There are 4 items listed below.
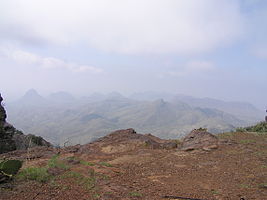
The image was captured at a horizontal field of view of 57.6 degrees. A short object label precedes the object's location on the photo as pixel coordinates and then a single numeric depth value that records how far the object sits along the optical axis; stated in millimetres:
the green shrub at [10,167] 7466
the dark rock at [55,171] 8312
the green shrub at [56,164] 9082
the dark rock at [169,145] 13484
